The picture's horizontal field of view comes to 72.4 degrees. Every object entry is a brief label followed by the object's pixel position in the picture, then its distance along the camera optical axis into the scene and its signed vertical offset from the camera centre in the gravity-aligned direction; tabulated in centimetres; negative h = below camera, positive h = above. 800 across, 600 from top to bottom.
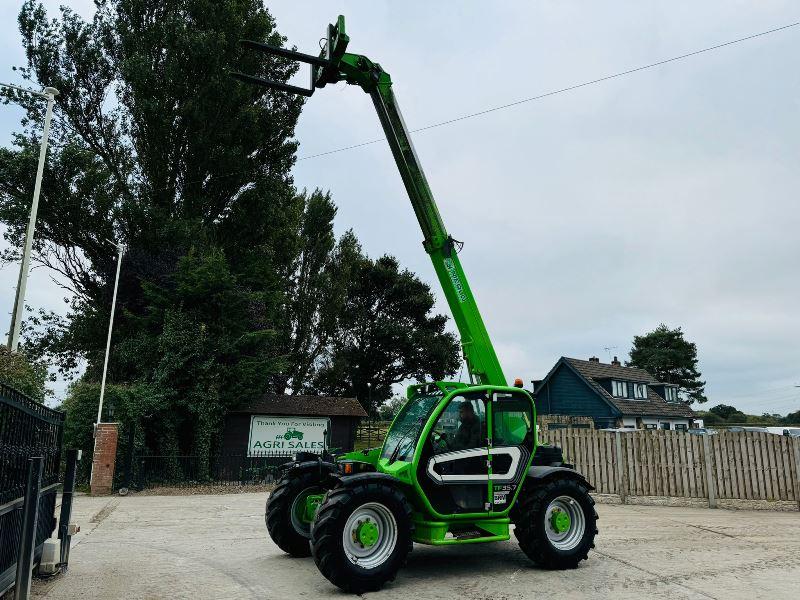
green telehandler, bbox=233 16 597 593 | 551 -64
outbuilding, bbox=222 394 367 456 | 1853 -23
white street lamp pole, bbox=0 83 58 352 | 1234 +364
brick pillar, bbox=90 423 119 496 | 1435 -106
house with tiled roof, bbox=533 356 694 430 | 3503 +160
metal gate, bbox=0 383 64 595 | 433 -33
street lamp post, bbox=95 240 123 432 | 1526 +205
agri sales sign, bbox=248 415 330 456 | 1856 -50
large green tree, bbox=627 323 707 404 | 6844 +728
